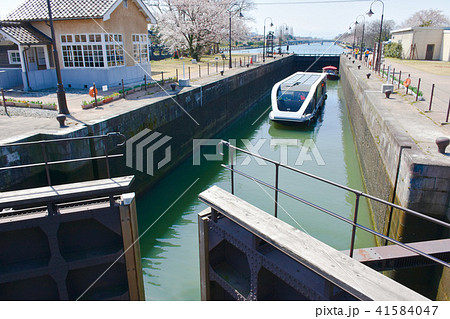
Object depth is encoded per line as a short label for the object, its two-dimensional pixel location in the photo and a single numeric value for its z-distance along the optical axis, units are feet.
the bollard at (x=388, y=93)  48.49
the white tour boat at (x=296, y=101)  66.74
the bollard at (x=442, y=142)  22.69
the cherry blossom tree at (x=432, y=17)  279.94
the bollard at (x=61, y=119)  30.20
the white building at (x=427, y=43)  120.26
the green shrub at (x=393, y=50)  142.10
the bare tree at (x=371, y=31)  241.20
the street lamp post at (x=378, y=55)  86.53
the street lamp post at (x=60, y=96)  35.01
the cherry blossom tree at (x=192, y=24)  127.34
